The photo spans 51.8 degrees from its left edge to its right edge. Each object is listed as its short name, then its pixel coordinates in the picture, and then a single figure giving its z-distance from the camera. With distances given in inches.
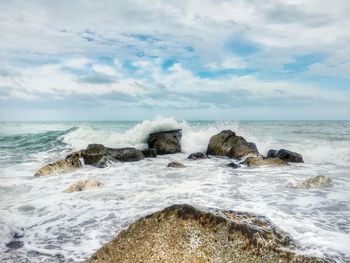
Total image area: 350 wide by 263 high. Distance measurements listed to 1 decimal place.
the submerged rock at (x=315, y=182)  367.2
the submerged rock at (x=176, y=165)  510.9
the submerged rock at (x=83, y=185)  362.1
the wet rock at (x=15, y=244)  213.8
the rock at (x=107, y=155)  565.3
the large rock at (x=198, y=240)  143.3
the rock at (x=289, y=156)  572.1
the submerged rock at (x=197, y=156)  612.4
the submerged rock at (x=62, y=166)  482.6
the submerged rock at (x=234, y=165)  508.7
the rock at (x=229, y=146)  603.2
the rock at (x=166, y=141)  709.3
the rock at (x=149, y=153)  638.5
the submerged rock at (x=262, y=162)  511.8
